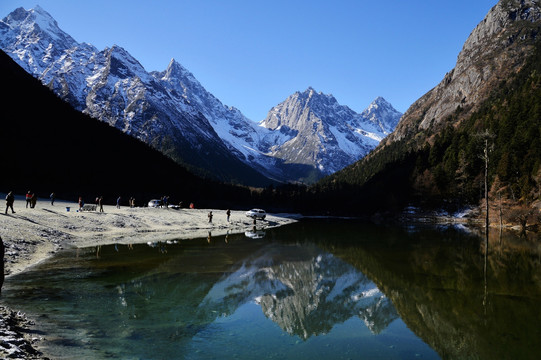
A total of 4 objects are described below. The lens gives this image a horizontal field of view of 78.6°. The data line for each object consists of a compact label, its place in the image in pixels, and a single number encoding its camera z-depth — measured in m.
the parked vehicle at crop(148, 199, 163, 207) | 86.00
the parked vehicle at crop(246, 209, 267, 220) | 97.25
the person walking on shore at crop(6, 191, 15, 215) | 37.16
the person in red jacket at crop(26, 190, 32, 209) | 45.86
